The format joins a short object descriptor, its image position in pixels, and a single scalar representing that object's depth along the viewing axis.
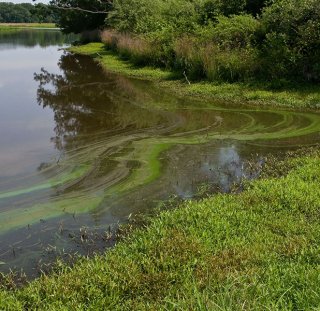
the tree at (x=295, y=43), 12.05
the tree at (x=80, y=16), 34.34
